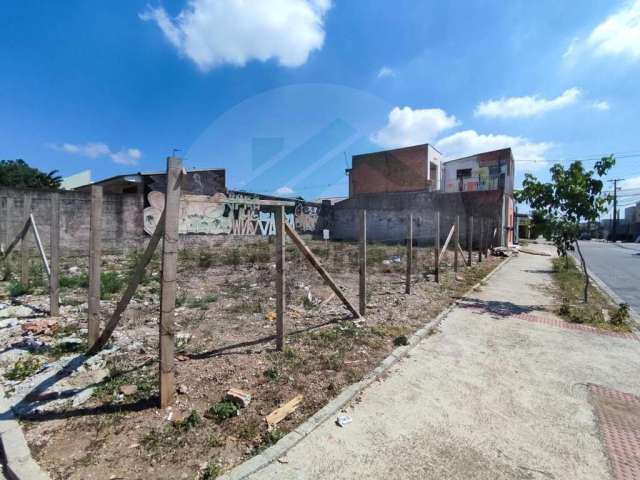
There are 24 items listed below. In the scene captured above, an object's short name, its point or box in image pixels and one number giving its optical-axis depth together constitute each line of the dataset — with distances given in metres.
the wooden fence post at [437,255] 7.87
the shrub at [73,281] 6.30
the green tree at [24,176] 33.28
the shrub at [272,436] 2.14
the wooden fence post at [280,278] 3.50
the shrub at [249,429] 2.20
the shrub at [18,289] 5.60
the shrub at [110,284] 5.84
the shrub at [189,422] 2.25
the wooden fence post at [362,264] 4.92
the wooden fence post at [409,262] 6.64
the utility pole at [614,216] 43.72
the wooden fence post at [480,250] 12.04
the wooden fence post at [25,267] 5.77
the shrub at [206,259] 9.38
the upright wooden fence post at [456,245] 8.86
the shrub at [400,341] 3.87
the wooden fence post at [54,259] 4.27
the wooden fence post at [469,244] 10.68
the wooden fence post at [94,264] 3.38
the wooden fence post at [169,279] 2.43
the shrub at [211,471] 1.83
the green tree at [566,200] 5.93
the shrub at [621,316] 4.98
